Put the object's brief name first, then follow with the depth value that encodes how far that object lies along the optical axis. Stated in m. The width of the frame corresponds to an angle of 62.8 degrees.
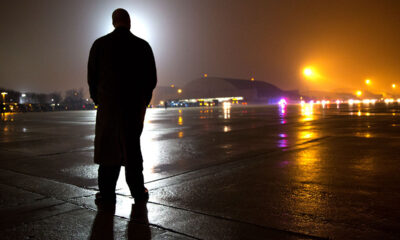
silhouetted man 3.31
